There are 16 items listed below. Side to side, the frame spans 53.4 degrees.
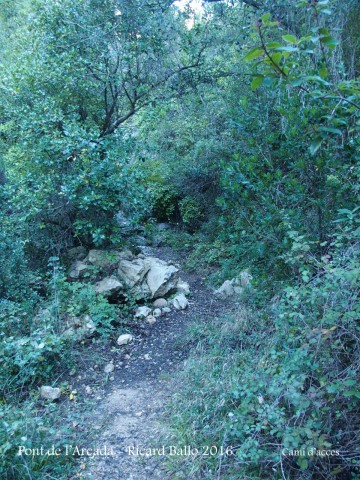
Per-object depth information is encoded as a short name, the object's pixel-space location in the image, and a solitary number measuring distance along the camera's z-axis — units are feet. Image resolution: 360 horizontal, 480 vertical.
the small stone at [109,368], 12.41
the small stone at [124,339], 13.89
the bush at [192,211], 27.07
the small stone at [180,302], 16.49
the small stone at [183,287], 17.85
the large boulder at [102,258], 16.78
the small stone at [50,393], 10.62
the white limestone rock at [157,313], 15.88
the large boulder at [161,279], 16.71
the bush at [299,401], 6.93
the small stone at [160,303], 16.47
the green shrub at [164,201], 29.07
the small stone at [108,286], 15.65
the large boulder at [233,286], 16.70
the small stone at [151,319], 15.40
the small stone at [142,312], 15.52
